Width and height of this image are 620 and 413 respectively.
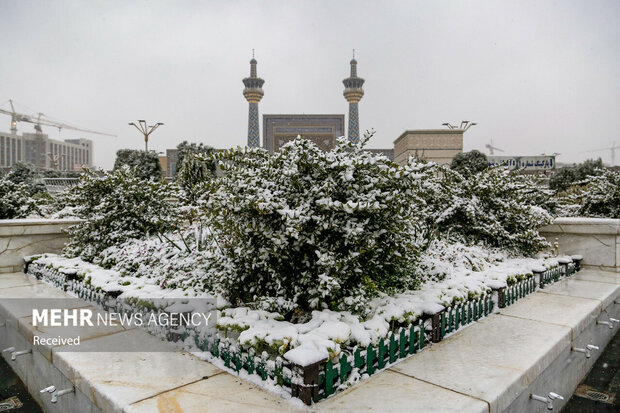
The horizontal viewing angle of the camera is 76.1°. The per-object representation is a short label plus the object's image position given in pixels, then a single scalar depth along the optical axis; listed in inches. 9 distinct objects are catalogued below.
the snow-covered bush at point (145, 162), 1221.1
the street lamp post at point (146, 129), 1099.3
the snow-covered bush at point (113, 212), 287.0
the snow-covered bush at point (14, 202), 399.5
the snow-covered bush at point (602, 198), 370.9
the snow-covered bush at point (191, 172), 680.4
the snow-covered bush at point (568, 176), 1190.1
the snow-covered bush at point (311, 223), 148.9
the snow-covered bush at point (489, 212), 298.4
